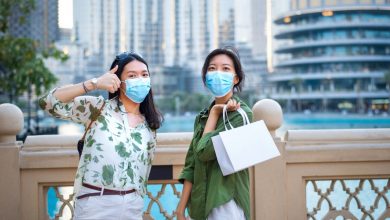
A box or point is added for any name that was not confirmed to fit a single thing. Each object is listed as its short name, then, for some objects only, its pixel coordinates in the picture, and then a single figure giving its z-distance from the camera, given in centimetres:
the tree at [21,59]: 1094
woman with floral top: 187
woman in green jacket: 187
